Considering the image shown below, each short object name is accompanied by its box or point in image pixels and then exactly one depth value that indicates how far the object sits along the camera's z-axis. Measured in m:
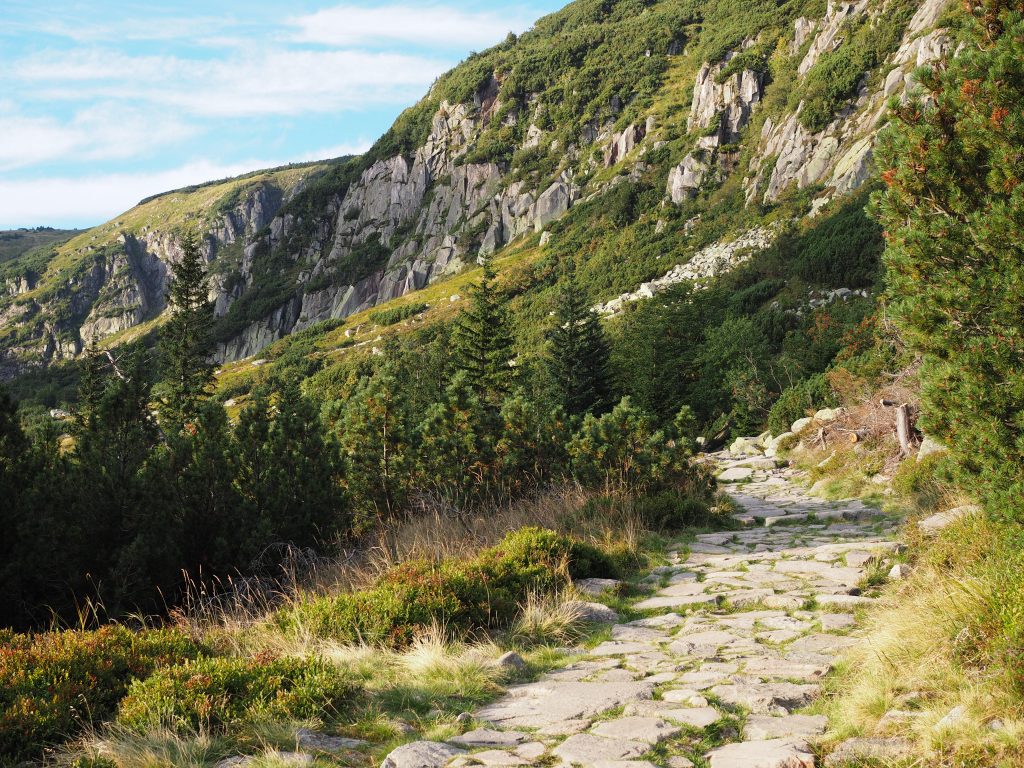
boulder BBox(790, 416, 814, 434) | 16.47
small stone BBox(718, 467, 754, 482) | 14.44
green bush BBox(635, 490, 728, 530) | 8.94
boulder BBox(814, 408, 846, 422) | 14.96
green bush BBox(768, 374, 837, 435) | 18.12
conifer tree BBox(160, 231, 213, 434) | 31.02
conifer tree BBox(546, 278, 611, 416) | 28.44
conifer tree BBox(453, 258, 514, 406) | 29.33
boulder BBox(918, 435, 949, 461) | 9.84
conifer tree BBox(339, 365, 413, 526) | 9.93
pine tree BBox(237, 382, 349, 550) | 8.23
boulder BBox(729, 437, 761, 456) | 17.89
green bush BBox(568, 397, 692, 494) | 10.01
